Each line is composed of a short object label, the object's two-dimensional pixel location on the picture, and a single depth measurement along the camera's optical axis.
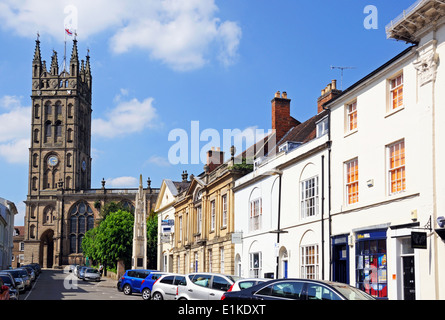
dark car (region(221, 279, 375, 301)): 14.05
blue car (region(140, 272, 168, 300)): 33.39
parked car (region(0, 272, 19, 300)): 30.59
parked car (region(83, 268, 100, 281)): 62.34
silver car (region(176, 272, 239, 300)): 22.54
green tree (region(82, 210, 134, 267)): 72.31
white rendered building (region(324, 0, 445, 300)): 19.64
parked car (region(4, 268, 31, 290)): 41.91
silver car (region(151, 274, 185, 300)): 26.44
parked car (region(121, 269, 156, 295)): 37.50
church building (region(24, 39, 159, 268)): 124.06
